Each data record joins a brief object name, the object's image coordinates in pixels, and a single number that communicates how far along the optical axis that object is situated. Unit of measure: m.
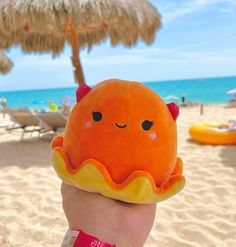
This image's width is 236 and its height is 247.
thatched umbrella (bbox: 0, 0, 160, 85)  5.08
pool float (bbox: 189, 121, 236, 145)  5.00
